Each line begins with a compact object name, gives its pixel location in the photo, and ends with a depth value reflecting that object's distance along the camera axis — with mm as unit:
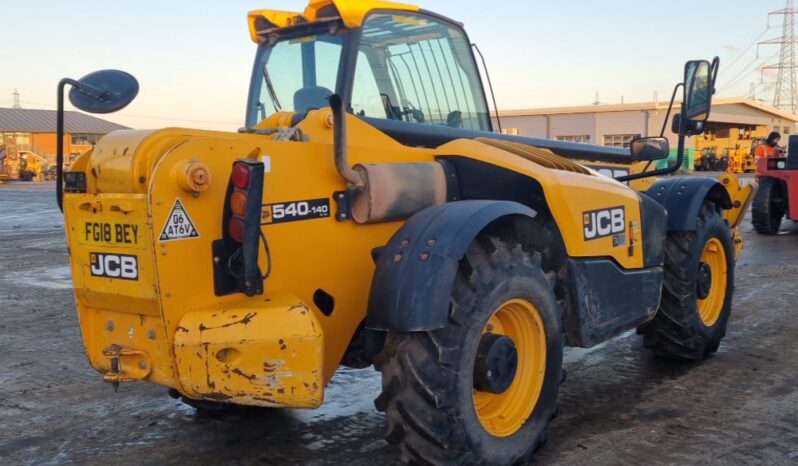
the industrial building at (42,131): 57634
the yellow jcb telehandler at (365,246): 2900
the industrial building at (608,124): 48719
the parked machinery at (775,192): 13102
